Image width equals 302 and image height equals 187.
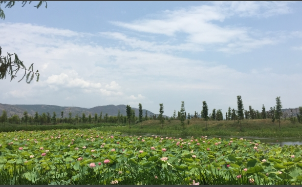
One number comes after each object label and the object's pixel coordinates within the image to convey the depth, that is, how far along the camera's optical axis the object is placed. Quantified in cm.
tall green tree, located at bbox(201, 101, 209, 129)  3694
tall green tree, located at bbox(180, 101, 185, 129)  3692
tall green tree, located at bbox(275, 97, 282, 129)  3428
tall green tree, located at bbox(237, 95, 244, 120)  3617
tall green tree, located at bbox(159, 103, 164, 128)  4347
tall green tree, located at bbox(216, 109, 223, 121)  6113
